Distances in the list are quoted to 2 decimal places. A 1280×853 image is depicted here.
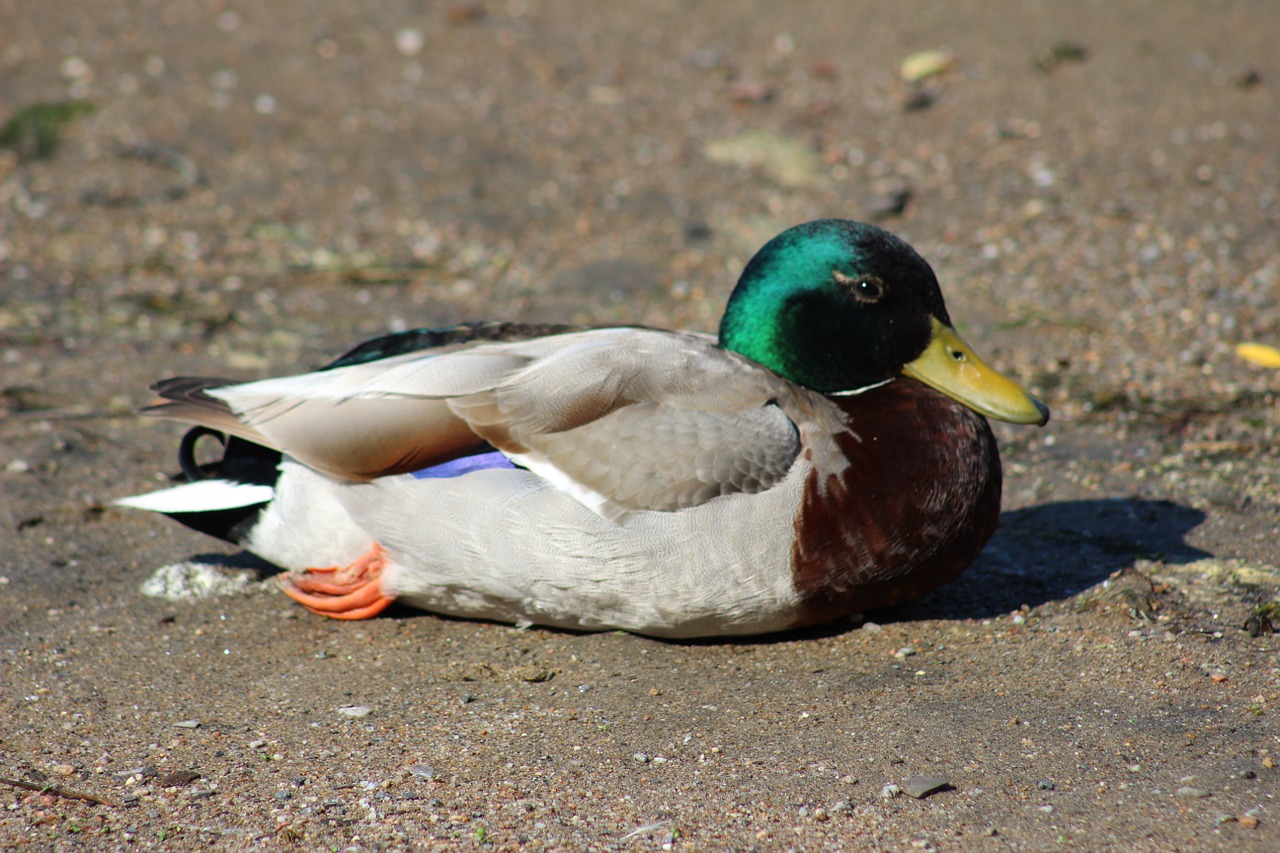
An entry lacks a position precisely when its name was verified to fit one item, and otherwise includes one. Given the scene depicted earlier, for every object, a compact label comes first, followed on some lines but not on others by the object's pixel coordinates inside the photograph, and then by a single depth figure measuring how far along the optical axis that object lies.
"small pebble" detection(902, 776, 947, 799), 5.73
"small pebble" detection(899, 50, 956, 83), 15.70
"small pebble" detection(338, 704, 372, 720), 6.65
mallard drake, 6.81
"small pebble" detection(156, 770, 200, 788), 5.93
